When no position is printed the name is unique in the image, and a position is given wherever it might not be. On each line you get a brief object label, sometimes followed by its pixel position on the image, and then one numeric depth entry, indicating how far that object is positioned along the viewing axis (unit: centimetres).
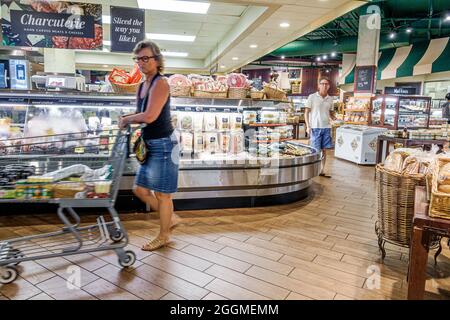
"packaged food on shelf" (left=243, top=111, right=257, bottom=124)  455
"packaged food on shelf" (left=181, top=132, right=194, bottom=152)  418
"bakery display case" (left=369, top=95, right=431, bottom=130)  851
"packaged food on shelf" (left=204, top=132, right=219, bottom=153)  430
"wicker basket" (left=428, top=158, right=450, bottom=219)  187
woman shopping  265
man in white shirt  612
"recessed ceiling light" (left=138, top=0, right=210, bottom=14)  671
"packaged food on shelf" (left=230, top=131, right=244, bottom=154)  440
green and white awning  1152
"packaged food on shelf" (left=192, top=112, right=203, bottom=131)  427
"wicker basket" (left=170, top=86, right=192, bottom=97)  395
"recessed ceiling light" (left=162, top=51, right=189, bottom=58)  1309
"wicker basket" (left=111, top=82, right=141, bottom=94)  378
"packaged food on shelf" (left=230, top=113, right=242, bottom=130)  444
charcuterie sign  468
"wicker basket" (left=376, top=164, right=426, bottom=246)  259
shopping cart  243
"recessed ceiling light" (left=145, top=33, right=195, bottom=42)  989
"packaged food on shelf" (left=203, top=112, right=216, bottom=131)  431
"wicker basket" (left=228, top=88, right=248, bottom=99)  414
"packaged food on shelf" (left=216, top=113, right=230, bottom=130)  437
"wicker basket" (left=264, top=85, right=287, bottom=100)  431
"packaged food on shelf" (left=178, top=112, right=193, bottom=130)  421
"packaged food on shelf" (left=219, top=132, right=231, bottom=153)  436
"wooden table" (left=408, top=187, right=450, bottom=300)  188
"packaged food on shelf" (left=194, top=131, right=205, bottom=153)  424
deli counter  370
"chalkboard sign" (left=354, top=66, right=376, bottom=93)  952
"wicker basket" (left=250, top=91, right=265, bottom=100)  423
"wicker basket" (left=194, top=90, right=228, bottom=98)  400
